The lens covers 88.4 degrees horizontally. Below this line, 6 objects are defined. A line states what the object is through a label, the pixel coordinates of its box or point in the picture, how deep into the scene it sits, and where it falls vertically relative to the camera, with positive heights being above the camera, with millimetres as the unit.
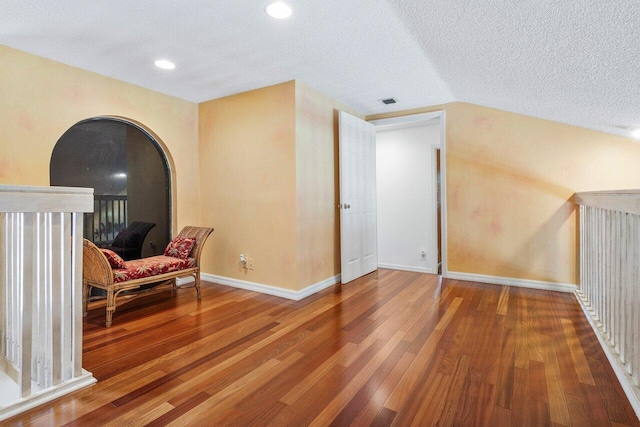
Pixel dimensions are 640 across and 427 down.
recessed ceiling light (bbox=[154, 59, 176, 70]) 3057 +1425
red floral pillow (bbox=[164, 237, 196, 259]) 3602 -373
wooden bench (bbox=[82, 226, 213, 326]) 2834 -581
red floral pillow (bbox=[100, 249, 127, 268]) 2956 -414
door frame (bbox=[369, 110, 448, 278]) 4305 +592
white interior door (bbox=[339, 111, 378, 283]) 4074 +213
